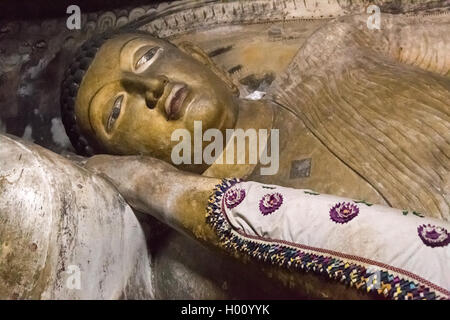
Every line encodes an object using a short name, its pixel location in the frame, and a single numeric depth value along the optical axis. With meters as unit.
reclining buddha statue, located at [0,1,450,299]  1.55
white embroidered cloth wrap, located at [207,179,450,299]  1.44
